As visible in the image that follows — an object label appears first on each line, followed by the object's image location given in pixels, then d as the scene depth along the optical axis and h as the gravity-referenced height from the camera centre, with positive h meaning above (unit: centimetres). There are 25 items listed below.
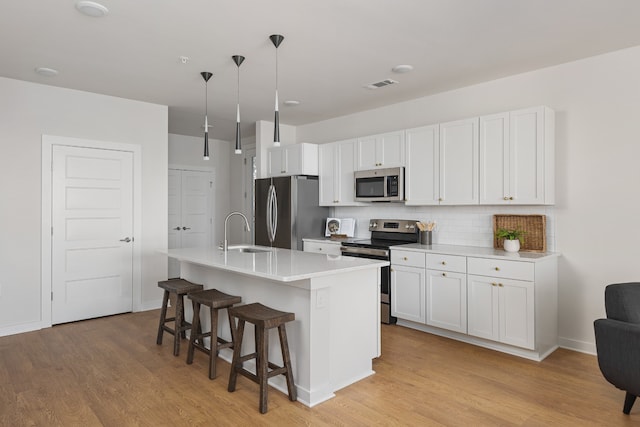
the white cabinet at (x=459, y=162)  402 +53
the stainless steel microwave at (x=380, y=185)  468 +35
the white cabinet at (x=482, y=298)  338 -78
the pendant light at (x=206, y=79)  394 +137
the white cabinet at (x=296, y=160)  558 +77
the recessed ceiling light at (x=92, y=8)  262 +137
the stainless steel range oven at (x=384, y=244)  445 -35
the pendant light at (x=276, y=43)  310 +135
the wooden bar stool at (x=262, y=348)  257 -89
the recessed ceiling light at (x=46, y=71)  386 +138
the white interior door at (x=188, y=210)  729 +7
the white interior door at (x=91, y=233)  448 -22
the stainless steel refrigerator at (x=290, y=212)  552 +3
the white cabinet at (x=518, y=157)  358 +53
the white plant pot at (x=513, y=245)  378 -29
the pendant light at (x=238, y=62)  353 +136
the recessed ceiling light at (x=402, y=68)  378 +138
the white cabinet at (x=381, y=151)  468 +76
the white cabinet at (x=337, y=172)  529 +57
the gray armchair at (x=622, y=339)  222 -71
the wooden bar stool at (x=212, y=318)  305 -83
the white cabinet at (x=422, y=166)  434 +53
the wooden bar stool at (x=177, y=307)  355 -86
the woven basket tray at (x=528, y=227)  380 -13
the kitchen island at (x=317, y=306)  265 -67
